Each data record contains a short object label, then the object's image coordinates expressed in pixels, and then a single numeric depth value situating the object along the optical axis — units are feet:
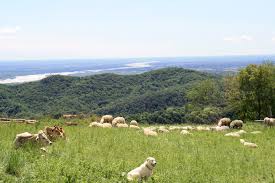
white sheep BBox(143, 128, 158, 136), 75.88
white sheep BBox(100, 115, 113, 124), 102.33
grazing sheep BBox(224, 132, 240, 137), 81.30
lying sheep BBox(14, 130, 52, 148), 49.20
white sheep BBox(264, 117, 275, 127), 105.70
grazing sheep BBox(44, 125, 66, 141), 59.65
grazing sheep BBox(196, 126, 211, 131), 94.52
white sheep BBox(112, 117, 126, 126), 99.45
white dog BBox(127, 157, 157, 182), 38.22
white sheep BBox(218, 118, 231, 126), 112.86
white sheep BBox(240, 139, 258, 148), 68.92
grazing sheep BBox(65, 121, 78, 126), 89.93
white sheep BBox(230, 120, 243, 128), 106.22
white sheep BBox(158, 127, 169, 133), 85.46
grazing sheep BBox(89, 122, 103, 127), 88.91
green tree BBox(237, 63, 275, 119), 186.70
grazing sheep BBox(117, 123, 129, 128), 90.54
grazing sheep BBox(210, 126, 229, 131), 96.73
